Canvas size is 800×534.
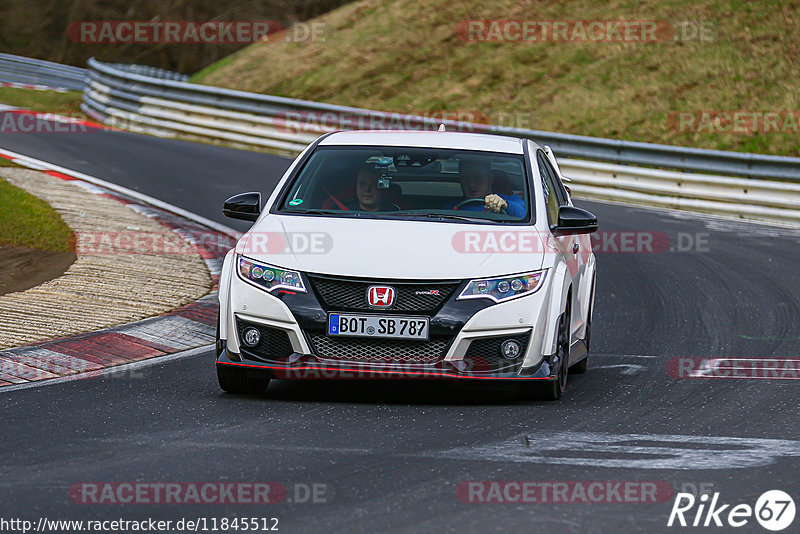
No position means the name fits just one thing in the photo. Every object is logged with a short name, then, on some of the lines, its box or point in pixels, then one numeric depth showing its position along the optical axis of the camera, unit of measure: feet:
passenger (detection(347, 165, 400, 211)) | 53.52
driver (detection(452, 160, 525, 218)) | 53.67
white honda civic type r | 47.11
